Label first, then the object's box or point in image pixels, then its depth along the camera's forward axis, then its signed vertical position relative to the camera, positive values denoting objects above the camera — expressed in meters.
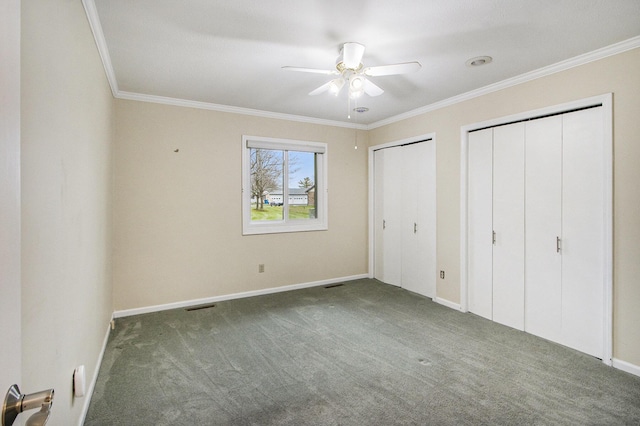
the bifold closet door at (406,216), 4.42 -0.08
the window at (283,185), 4.53 +0.38
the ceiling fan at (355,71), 2.43 +1.07
